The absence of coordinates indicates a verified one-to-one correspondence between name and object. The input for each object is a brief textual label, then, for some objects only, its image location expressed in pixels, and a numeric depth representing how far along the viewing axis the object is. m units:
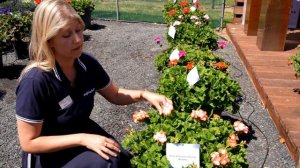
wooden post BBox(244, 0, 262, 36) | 6.75
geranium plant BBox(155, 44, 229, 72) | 3.94
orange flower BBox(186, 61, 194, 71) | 3.53
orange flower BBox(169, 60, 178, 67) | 3.72
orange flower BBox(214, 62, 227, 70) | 3.71
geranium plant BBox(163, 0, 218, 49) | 5.32
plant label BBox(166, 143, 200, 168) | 2.21
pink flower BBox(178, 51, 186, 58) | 3.95
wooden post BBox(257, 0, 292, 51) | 5.58
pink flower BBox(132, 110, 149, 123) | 2.62
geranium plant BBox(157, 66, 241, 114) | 3.19
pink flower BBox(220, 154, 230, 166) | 2.15
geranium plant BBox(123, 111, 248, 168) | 2.27
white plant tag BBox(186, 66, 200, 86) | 2.93
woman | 2.06
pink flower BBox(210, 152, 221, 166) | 2.17
